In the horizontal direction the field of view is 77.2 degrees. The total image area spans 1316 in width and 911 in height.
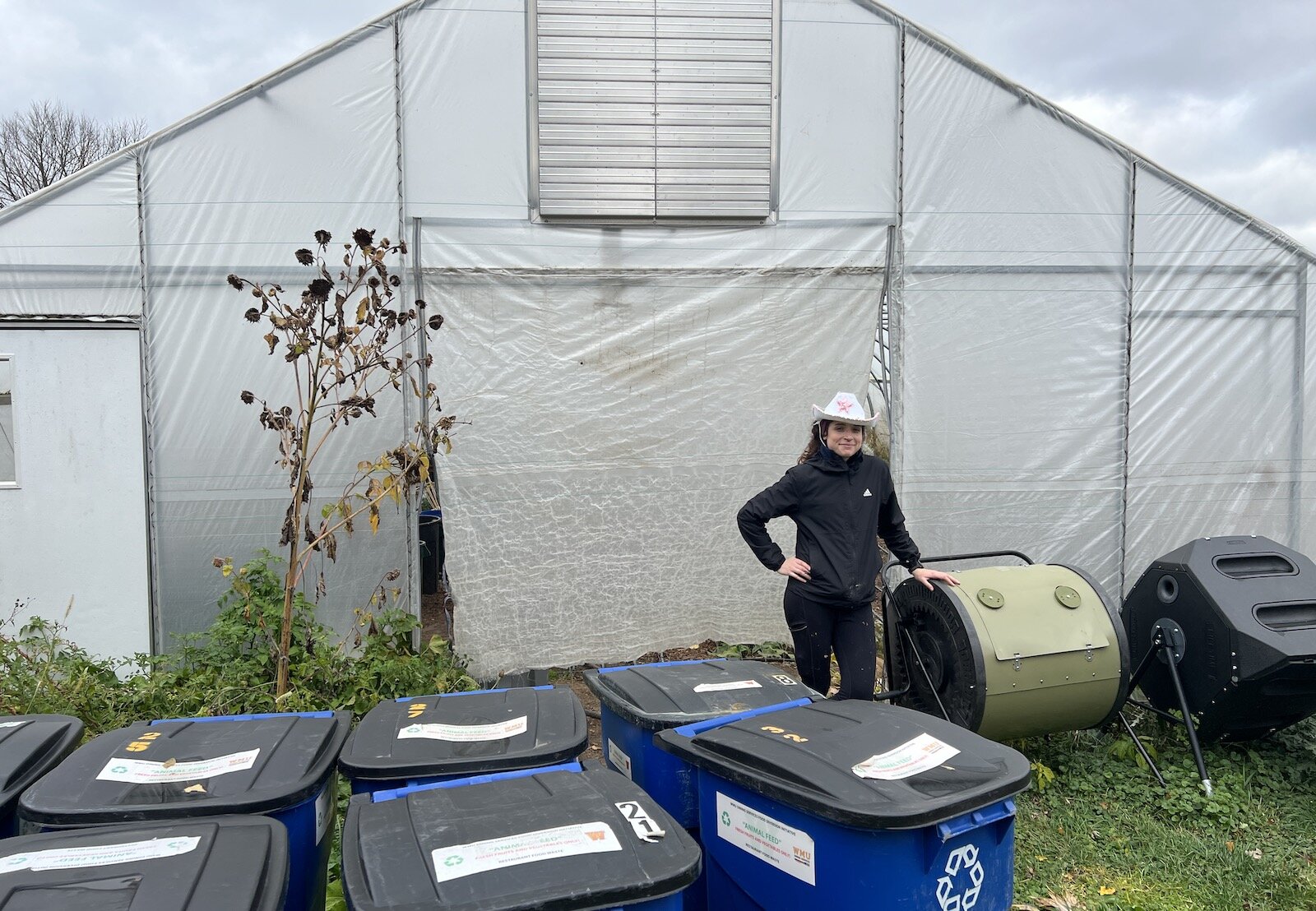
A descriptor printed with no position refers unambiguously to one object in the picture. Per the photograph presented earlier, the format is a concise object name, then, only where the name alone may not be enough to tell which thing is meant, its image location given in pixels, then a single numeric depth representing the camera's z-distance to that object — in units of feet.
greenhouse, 15.76
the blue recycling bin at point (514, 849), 4.73
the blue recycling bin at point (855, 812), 5.89
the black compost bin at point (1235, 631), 11.48
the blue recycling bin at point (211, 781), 5.83
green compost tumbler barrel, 11.70
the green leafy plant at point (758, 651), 18.07
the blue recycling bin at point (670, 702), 7.79
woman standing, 11.71
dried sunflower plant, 14.06
